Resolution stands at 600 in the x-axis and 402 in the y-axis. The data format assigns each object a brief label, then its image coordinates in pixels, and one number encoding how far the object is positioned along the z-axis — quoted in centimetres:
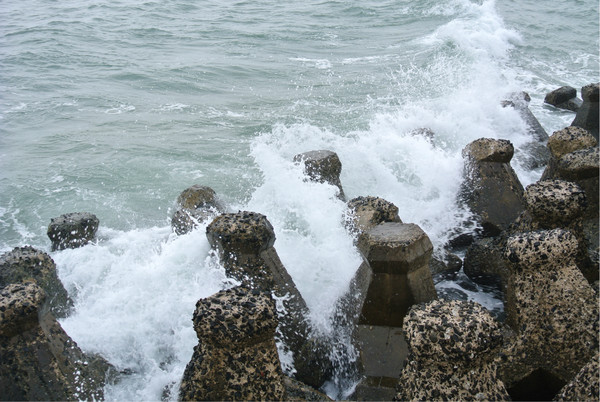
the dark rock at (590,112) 736
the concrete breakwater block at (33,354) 281
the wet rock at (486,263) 502
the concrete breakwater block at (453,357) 226
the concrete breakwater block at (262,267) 358
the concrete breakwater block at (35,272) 373
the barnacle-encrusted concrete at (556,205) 385
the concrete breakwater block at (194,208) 506
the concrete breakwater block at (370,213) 448
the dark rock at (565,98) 1174
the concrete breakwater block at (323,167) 592
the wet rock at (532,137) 821
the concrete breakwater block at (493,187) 565
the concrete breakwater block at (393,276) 367
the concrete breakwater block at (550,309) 322
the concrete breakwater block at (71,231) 502
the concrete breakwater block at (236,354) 241
